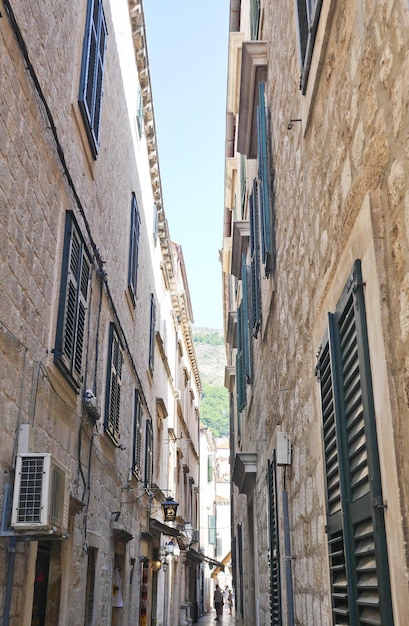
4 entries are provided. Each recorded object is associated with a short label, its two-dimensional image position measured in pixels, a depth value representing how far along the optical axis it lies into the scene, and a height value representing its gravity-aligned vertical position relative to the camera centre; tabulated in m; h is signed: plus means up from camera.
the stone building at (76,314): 4.87 +2.62
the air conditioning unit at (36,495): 4.62 +0.63
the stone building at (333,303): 2.38 +1.33
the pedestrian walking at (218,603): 31.78 -0.33
